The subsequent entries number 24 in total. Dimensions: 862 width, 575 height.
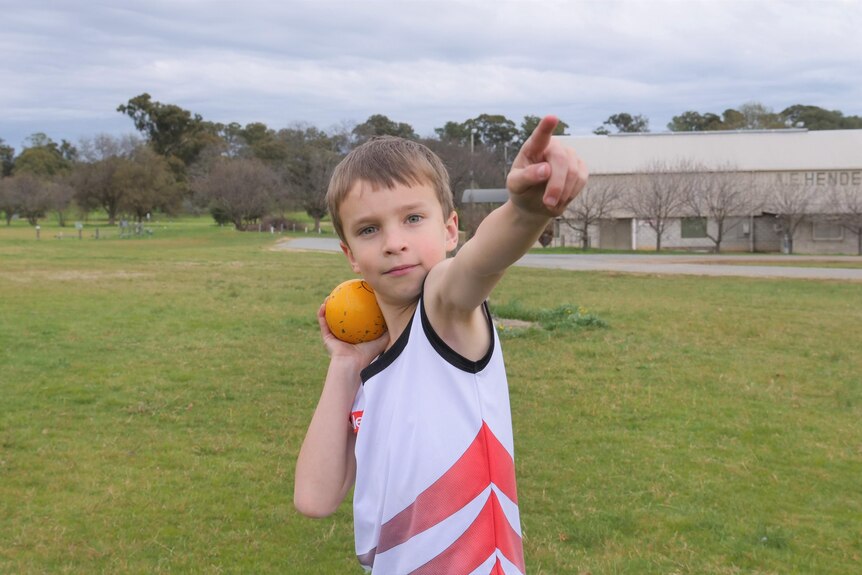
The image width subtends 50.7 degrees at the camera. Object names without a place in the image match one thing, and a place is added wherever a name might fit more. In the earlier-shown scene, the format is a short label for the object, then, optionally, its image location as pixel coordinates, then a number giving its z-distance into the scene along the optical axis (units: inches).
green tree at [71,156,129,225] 2636.3
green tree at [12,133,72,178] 3479.3
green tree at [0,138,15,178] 3720.5
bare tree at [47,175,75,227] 2684.5
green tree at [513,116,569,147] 2510.1
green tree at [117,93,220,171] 3592.5
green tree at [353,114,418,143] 2477.9
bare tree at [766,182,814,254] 1899.6
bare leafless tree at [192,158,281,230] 2472.9
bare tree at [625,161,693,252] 1907.0
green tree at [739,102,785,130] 3523.6
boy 74.3
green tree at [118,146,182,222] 2628.0
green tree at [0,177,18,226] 2690.9
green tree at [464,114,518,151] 3152.3
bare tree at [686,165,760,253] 1905.8
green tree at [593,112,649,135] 3971.5
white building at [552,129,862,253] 1915.6
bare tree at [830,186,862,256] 1821.4
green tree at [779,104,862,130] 3778.1
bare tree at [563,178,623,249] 1882.4
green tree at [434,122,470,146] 3082.7
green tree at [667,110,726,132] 3944.4
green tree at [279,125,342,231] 2518.7
